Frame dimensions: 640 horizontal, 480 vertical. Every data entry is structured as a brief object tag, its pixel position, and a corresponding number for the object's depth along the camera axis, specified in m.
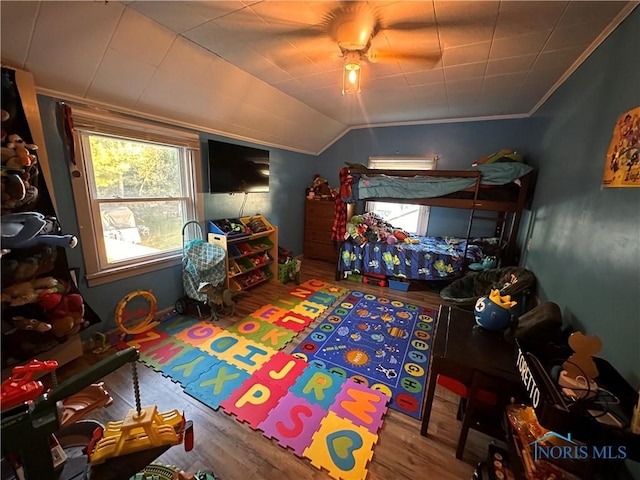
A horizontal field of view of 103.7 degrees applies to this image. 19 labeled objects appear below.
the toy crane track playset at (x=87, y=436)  0.60
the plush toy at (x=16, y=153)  1.46
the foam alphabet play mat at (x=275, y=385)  1.45
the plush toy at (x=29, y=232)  1.39
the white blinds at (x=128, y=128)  1.92
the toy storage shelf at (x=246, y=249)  2.97
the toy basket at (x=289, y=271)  3.66
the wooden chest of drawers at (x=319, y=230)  4.49
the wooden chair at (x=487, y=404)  1.22
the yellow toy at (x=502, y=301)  1.45
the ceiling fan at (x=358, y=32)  1.48
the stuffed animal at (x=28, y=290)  1.50
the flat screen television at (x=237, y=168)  2.87
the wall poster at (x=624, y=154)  1.08
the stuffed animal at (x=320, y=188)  4.65
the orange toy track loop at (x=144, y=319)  2.21
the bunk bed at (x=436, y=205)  2.81
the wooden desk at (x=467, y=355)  1.24
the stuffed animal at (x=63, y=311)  1.68
